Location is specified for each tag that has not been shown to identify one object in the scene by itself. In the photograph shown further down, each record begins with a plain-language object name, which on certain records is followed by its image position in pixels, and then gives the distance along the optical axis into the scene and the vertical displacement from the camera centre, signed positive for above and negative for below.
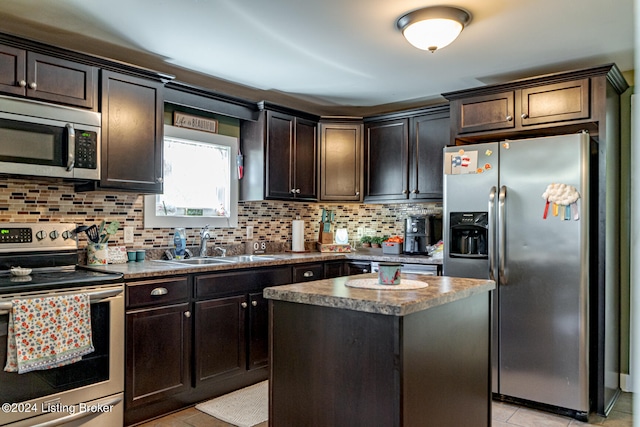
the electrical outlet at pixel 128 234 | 3.34 -0.13
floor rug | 2.86 -1.22
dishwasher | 3.68 -0.41
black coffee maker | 4.15 -0.14
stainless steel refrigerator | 2.94 -0.31
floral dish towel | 2.19 -0.56
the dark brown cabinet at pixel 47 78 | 2.52 +0.77
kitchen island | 1.65 -0.53
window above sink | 3.62 +0.26
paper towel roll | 4.44 -0.18
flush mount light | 2.54 +1.05
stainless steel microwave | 2.52 +0.42
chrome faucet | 3.74 -0.21
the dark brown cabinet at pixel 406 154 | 4.08 +0.56
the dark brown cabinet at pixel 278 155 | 4.02 +0.53
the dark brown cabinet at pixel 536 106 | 3.09 +0.78
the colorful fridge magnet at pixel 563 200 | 2.93 +0.11
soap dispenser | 3.57 -0.22
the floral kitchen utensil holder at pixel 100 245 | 3.04 -0.19
